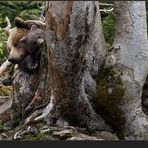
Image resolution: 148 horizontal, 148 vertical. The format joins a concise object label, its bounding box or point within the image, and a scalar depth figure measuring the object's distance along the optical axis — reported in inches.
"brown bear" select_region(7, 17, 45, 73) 502.3
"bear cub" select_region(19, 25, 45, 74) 500.1
